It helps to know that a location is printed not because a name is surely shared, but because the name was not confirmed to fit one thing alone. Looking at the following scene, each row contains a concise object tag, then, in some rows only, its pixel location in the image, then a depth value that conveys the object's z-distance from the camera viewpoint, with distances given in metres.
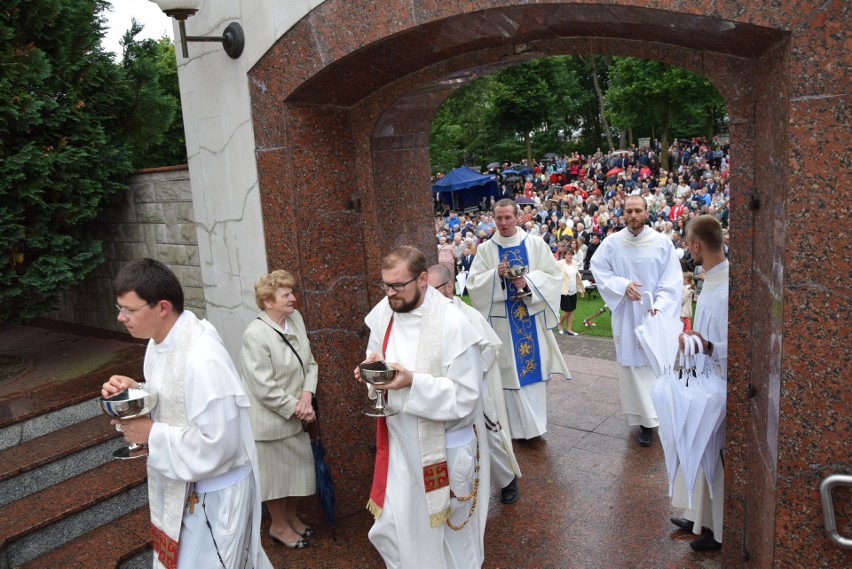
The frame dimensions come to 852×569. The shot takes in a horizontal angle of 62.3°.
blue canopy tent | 29.52
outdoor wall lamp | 4.62
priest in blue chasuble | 5.93
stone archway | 2.86
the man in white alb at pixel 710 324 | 4.04
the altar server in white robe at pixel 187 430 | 2.98
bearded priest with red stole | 3.54
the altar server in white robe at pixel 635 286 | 5.93
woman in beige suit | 4.38
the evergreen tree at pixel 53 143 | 5.65
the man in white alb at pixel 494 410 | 4.21
